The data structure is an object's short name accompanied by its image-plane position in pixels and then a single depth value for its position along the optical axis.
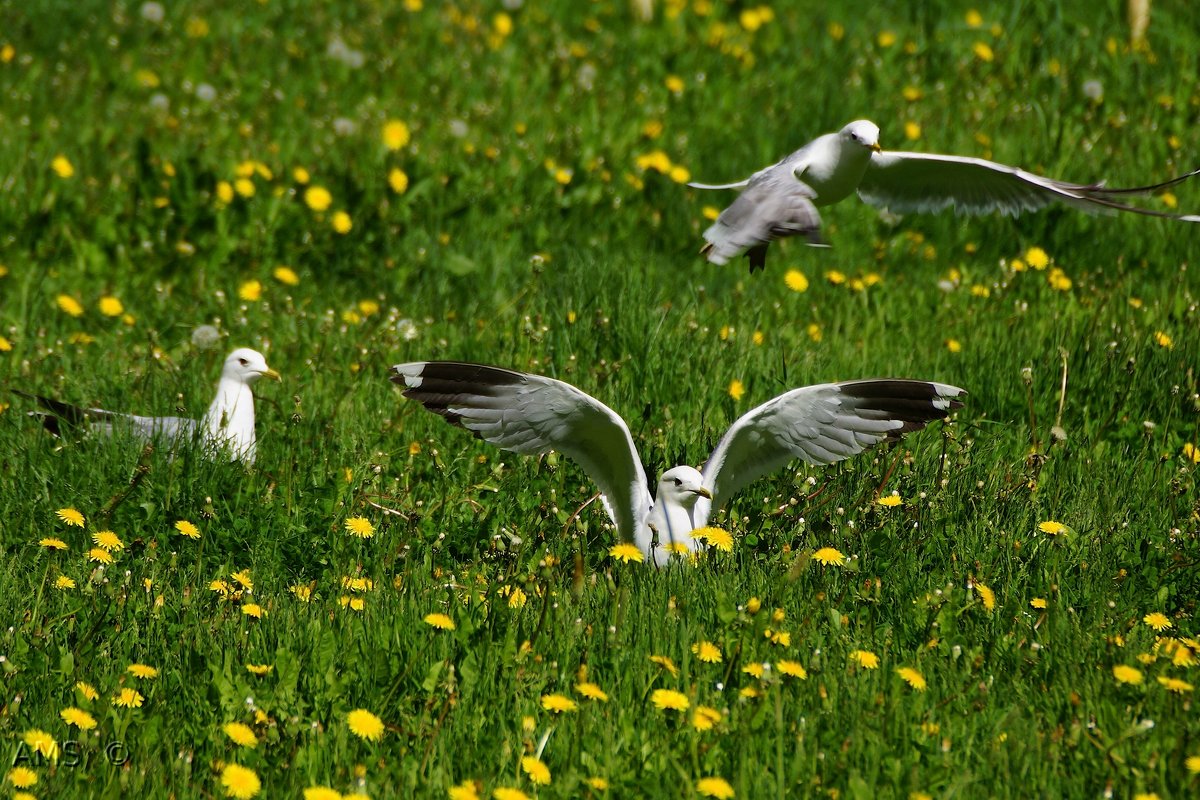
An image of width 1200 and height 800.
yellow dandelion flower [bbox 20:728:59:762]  5.46
